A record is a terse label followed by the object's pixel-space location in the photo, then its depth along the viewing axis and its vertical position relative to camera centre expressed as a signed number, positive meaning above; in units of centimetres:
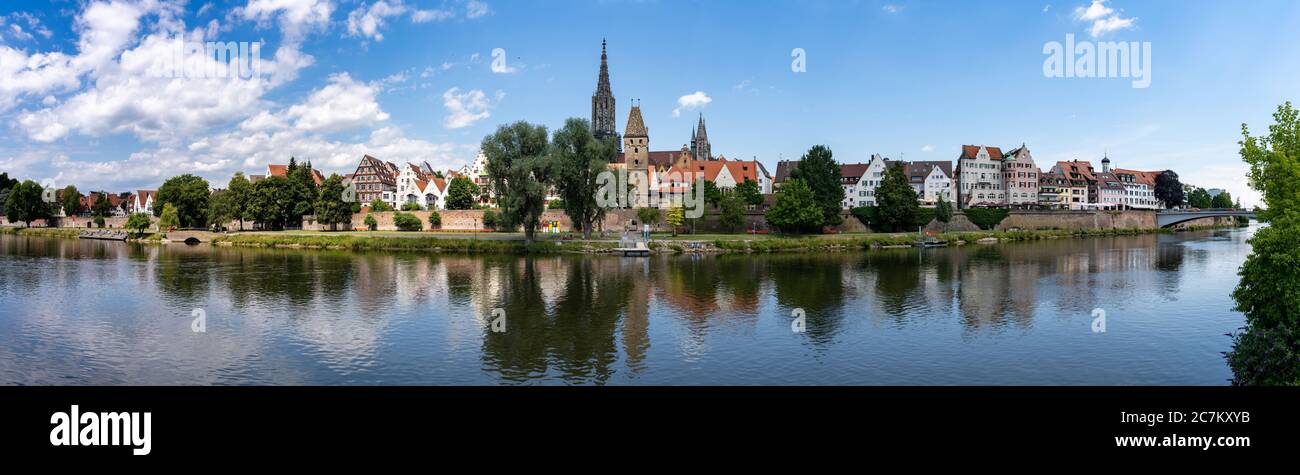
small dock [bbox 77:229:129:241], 7541 -54
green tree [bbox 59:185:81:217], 10281 +417
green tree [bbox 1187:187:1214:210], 12538 +469
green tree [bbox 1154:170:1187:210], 11194 +568
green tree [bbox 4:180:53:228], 9394 +359
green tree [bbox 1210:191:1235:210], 13712 +483
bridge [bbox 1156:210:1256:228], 8581 +113
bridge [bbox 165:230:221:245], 6838 -70
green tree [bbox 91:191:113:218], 11089 +344
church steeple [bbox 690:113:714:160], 12269 +1405
